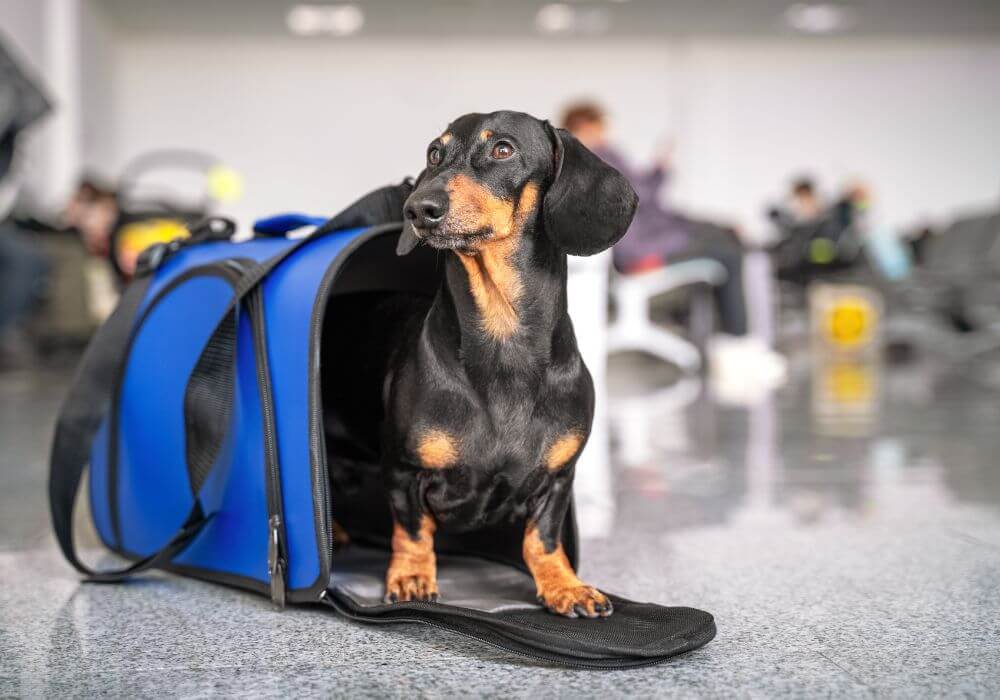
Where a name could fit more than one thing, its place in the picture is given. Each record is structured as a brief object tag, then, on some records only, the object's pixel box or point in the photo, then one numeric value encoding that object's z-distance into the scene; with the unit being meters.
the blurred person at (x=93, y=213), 6.58
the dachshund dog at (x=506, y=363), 1.44
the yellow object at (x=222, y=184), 5.21
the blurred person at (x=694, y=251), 5.79
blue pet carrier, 1.43
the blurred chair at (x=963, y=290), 7.16
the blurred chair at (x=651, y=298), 6.11
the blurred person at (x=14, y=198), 4.53
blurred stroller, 5.81
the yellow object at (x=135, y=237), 5.81
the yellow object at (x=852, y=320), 8.15
